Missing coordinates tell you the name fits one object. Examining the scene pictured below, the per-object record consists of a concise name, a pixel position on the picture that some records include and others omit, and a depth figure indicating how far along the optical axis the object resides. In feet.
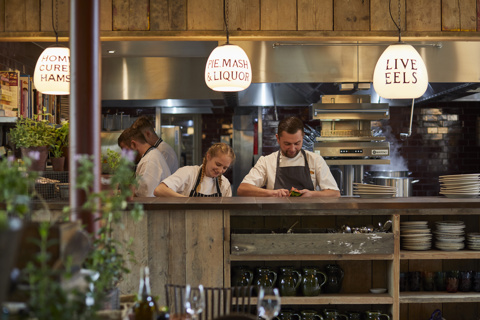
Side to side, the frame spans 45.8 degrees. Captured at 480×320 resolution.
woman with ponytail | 14.57
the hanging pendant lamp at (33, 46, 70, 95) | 14.64
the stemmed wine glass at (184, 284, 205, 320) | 7.02
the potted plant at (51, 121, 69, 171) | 13.39
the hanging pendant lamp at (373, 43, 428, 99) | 14.08
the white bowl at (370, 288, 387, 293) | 12.71
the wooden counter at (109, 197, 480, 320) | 12.00
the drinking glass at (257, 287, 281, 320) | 7.28
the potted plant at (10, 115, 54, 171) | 12.77
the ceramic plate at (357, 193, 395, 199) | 13.29
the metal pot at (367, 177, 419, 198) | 22.17
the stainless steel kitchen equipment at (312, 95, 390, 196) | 19.71
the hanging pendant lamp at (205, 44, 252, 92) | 14.30
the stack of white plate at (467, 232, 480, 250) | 12.69
